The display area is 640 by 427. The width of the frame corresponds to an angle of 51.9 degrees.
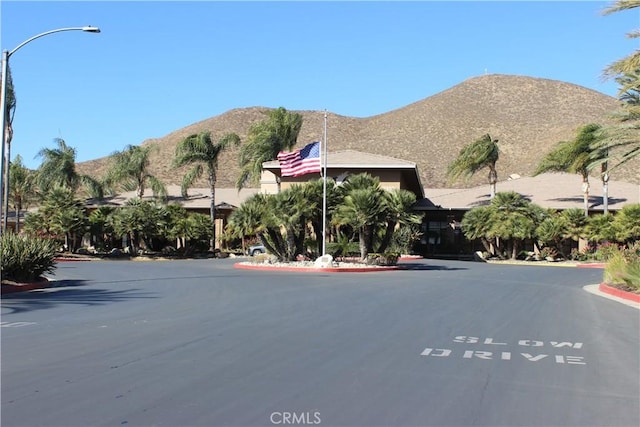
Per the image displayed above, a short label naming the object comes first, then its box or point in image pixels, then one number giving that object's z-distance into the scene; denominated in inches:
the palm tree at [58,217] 1720.0
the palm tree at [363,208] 1249.4
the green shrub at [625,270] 760.6
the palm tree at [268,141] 2052.2
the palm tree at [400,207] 1266.0
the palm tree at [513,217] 1737.2
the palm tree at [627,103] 687.1
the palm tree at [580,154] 1875.0
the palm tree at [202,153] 2014.0
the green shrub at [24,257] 770.8
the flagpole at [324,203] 1246.1
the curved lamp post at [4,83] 721.6
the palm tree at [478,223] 1791.3
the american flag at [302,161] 1305.4
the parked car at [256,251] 1871.3
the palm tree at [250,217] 1302.9
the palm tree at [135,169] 2198.6
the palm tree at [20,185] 2502.5
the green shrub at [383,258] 1307.8
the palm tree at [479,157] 2218.6
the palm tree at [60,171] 2154.3
